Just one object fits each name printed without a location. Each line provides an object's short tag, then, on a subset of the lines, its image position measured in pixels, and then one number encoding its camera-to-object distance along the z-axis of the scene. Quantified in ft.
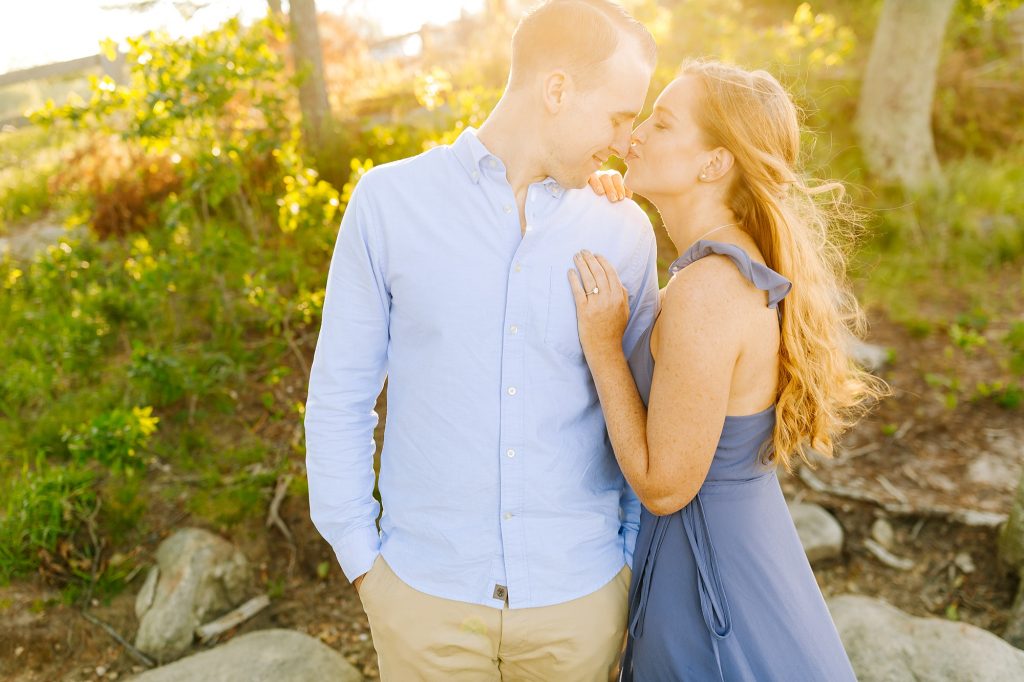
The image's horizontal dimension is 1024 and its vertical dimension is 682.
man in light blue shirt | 6.70
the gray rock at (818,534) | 13.28
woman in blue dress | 6.43
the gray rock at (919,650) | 9.34
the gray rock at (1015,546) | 11.35
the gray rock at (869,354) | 19.03
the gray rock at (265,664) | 9.98
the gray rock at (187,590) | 11.46
